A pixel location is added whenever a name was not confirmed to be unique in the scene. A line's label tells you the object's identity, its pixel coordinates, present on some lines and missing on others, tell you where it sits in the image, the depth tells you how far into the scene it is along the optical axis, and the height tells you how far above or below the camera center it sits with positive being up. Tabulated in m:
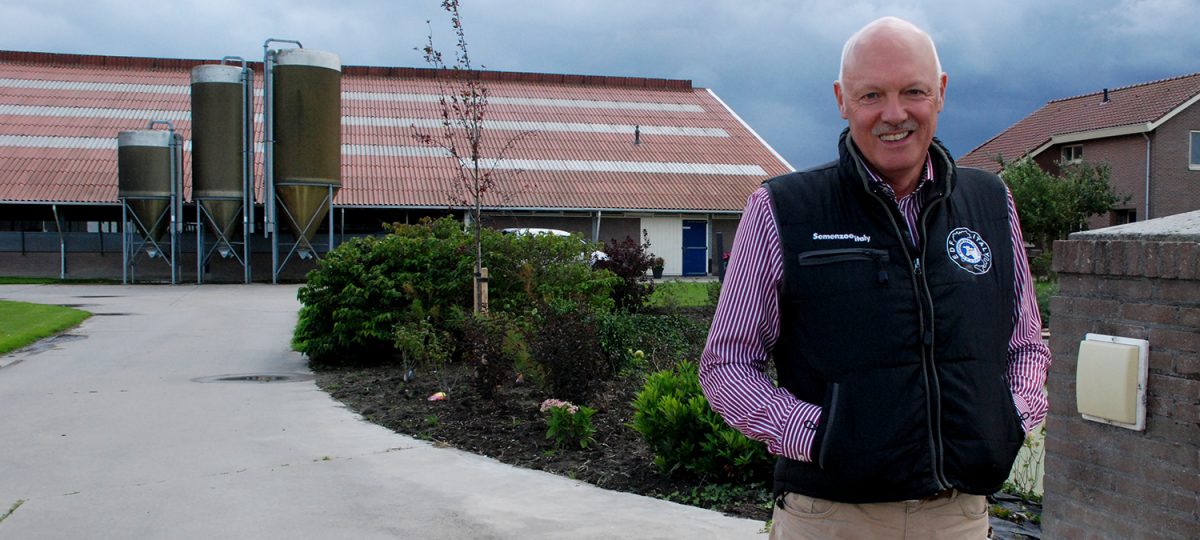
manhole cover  11.77 -1.63
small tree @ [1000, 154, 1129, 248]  34.50 +1.52
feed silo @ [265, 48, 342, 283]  31.97 +3.26
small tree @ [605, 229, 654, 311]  15.84 -0.52
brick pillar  3.67 -0.55
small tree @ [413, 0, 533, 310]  11.85 +1.50
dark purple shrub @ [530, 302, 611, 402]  8.68 -1.00
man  2.38 -0.21
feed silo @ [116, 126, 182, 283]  33.47 +1.82
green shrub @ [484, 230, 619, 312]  12.65 -0.43
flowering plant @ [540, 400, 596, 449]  7.50 -1.36
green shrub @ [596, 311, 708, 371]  10.58 -1.11
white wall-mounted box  3.77 -0.50
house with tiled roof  37.84 +3.83
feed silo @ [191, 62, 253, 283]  33.12 +2.69
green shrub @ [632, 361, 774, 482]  6.29 -1.25
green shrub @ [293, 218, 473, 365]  12.37 -0.64
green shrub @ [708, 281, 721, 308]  14.89 -0.78
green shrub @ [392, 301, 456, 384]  10.33 -1.10
